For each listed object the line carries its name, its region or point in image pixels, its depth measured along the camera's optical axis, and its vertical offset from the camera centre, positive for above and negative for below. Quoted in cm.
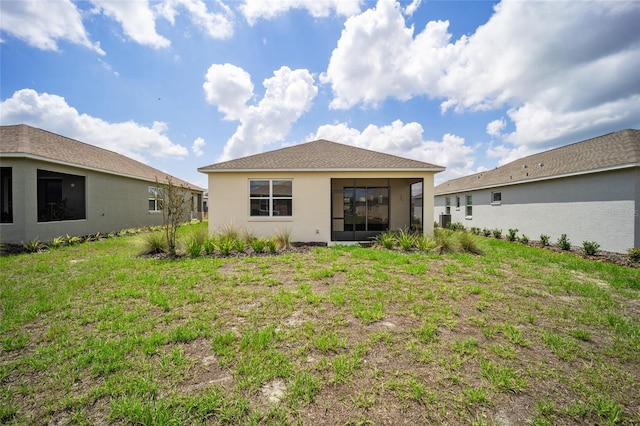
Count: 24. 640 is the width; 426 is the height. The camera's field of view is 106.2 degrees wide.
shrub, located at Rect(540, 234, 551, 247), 1109 -133
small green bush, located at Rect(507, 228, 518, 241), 1288 -123
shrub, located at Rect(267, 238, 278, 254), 834 -118
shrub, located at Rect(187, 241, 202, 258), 776 -118
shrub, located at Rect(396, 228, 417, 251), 874 -109
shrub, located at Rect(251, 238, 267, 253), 832 -114
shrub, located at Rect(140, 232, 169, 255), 824 -110
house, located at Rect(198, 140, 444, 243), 998 +105
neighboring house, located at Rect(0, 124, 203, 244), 907 +127
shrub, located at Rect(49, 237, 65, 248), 932 -115
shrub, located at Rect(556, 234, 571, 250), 994 -133
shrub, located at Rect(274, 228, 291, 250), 896 -104
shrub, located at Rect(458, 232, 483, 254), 888 -124
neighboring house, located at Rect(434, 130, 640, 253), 856 +78
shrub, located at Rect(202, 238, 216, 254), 801 -113
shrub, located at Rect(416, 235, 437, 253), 858 -118
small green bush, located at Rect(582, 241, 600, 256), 887 -137
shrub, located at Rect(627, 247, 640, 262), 762 -140
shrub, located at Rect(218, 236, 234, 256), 794 -114
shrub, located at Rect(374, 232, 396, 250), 910 -112
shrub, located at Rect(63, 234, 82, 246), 997 -112
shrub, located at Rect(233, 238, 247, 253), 825 -115
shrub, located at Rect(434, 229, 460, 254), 871 -119
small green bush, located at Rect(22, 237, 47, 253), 862 -118
